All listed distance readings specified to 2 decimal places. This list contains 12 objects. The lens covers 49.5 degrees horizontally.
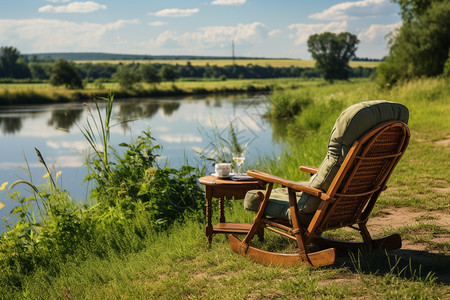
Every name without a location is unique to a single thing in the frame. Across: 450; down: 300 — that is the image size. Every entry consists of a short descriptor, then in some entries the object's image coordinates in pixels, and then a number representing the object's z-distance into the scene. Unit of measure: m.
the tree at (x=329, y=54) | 79.62
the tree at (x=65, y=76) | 43.69
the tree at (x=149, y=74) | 51.22
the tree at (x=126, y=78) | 44.56
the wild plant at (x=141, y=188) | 5.12
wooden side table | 4.16
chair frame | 3.32
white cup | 4.30
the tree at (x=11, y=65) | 62.38
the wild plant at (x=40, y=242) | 4.65
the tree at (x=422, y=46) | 25.44
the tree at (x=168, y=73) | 58.13
